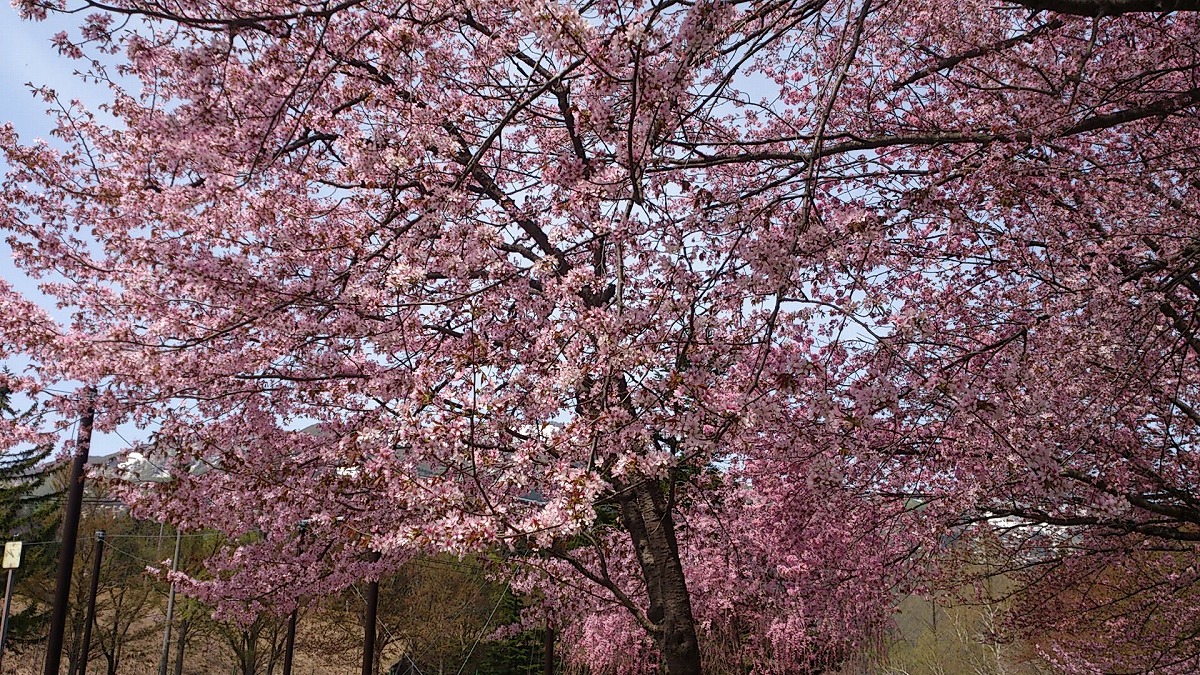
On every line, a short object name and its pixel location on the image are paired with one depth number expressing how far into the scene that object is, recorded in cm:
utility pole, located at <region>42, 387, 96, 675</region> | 1303
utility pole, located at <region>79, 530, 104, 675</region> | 2160
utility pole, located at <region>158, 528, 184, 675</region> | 2520
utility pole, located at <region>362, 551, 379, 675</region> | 1538
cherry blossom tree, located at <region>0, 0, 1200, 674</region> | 426
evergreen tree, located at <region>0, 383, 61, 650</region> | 3100
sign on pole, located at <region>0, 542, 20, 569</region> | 1748
